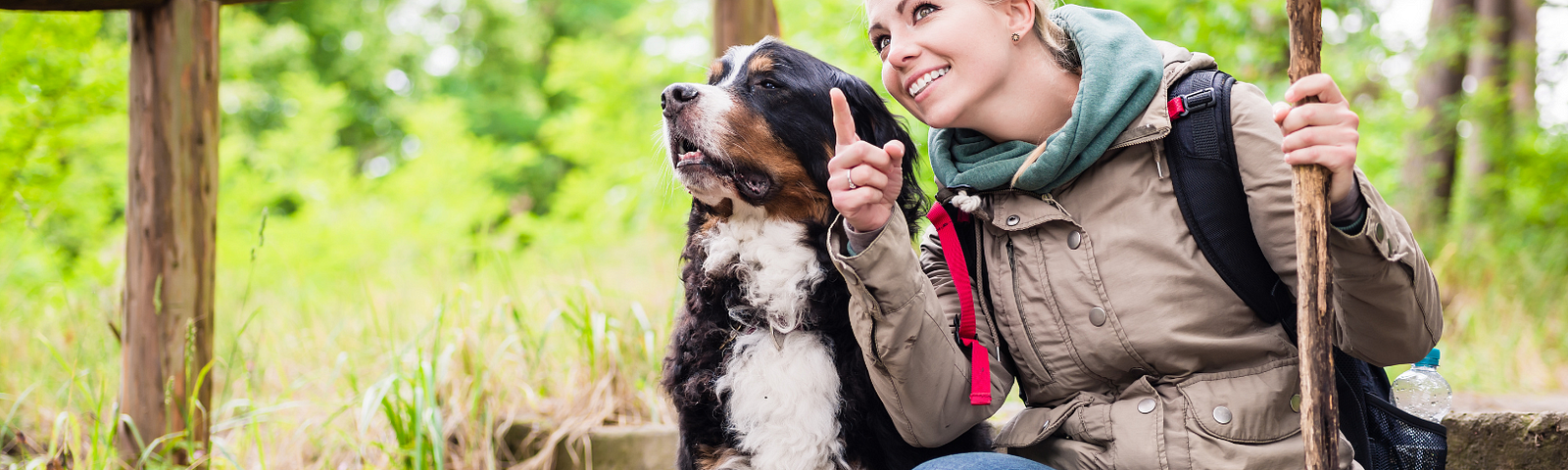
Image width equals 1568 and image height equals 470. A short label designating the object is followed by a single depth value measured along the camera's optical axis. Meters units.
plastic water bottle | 2.44
